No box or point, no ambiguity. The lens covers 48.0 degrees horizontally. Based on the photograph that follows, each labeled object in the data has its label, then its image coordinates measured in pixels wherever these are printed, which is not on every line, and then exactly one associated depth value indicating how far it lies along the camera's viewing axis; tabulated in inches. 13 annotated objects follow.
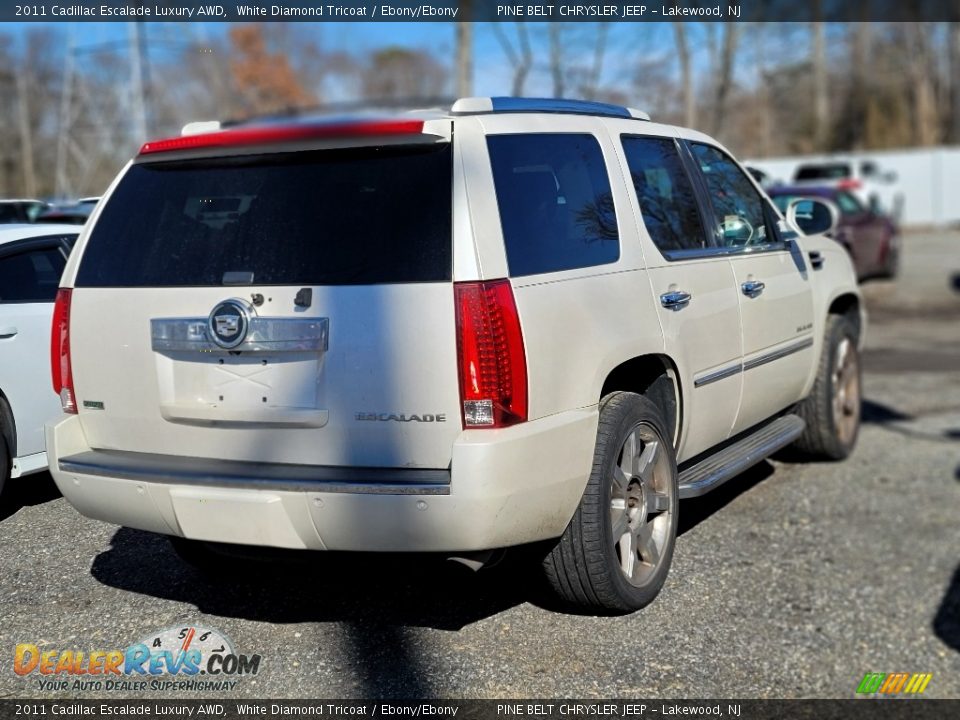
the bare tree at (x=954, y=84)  2105.1
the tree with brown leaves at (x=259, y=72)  1534.2
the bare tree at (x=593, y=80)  1300.4
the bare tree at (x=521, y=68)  1229.8
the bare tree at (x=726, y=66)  1200.8
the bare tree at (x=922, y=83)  2000.5
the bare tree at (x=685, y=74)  1148.4
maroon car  703.7
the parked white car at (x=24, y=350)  201.8
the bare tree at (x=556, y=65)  1259.5
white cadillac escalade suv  139.4
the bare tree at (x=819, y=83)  1700.3
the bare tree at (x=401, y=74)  1642.5
